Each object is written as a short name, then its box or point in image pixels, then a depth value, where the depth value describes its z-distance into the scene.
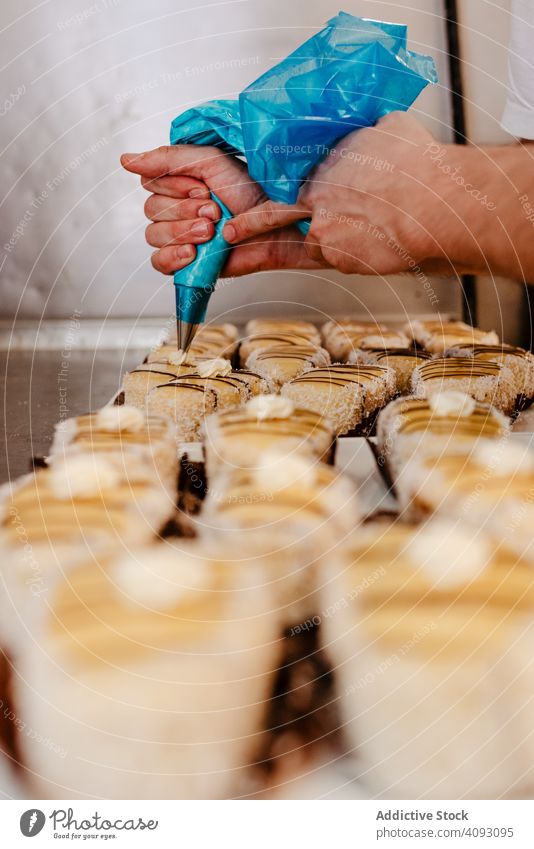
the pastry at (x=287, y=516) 0.55
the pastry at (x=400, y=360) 1.07
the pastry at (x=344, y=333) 1.31
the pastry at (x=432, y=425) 0.69
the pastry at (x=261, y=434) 0.69
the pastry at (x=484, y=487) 0.56
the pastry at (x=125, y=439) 0.67
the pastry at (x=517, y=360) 0.96
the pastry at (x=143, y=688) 0.42
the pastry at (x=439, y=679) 0.42
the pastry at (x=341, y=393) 0.87
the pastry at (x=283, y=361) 1.03
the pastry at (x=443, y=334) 1.24
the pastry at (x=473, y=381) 0.90
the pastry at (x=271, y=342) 1.21
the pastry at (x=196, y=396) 0.85
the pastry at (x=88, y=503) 0.54
